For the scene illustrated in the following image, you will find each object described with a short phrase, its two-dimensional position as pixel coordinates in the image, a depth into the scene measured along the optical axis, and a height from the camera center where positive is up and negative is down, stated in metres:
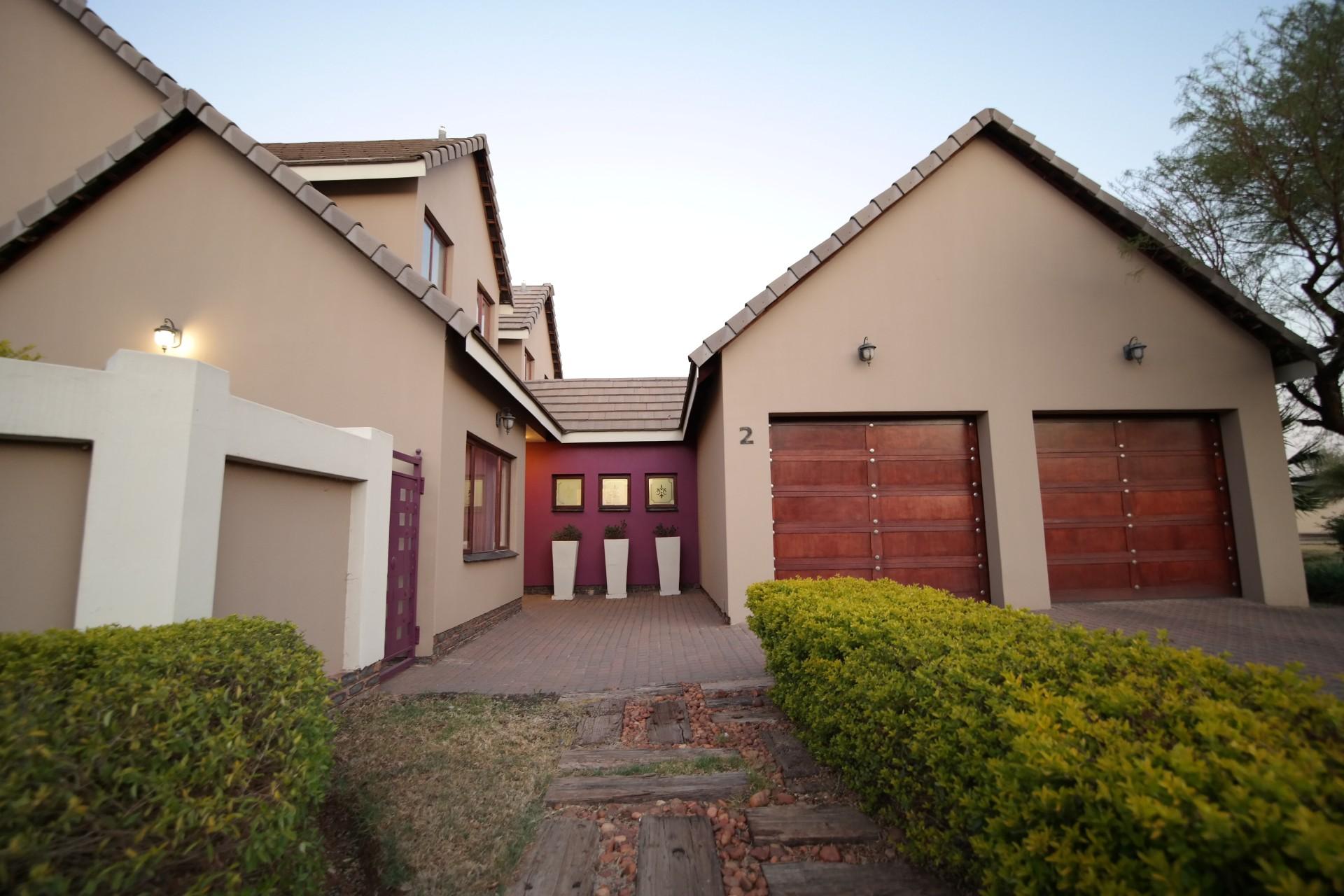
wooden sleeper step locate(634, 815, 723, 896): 2.46 -1.50
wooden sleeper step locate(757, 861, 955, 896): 2.33 -1.46
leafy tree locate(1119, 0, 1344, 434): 6.79 +4.27
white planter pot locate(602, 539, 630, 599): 11.88 -0.89
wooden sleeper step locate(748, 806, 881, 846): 2.73 -1.46
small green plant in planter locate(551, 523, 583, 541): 12.00 -0.26
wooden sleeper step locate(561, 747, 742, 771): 3.67 -1.49
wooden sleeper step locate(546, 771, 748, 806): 3.23 -1.48
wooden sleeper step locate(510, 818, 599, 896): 2.47 -1.51
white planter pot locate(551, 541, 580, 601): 11.92 -0.94
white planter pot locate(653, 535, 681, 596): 11.98 -0.88
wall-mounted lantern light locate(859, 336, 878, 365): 8.00 +2.24
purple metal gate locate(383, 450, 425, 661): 5.77 -0.40
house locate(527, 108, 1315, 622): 8.12 +1.63
